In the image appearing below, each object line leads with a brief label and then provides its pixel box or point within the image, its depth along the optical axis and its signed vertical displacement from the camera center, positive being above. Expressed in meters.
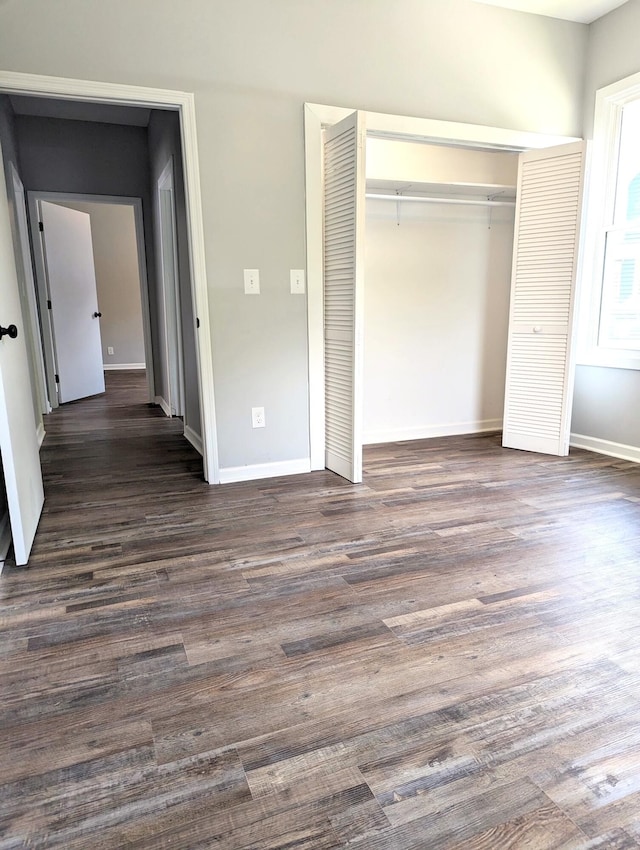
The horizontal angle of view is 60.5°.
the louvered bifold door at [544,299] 3.63 -0.02
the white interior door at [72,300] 5.99 -0.01
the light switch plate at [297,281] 3.29 +0.10
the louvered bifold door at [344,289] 2.99 +0.05
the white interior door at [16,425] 2.20 -0.53
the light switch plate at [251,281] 3.19 +0.10
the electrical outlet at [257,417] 3.37 -0.71
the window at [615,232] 3.68 +0.43
